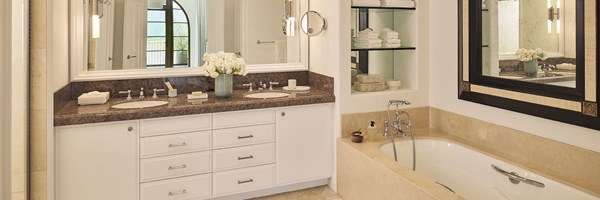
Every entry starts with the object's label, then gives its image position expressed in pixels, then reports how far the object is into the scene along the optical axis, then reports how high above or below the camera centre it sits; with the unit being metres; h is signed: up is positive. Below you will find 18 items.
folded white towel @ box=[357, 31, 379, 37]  3.29 +0.51
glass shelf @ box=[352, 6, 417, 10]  3.20 +0.71
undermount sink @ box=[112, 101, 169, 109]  2.79 -0.03
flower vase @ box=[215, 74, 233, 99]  3.04 +0.10
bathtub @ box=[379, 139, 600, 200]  2.27 -0.47
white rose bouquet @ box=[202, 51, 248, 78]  3.04 +0.26
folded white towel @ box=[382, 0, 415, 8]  3.28 +0.74
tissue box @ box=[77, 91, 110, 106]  2.75 +0.01
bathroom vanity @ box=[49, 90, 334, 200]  2.54 -0.33
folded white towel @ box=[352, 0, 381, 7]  3.18 +0.73
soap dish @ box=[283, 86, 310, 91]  3.45 +0.09
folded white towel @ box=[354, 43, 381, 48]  3.29 +0.41
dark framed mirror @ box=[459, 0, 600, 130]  2.18 +0.25
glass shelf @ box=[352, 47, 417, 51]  3.25 +0.40
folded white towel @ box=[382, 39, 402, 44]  3.36 +0.46
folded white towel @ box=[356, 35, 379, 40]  3.29 +0.48
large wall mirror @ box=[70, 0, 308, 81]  3.00 +0.50
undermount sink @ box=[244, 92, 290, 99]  3.16 +0.03
